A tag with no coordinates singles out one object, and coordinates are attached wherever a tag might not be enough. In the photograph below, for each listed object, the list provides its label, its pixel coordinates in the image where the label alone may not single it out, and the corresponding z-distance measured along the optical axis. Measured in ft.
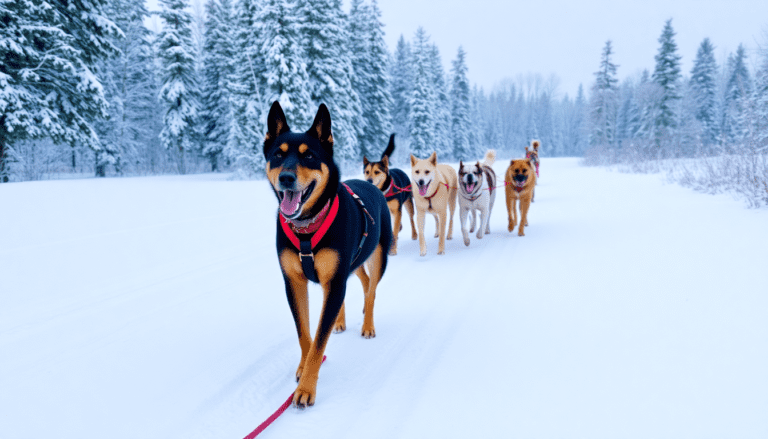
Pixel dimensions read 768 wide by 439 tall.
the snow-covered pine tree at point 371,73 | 96.73
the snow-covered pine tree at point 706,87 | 127.85
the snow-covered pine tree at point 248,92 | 69.10
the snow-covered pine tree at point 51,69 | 38.52
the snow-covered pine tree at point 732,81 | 123.03
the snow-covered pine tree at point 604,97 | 133.90
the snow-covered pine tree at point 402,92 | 125.47
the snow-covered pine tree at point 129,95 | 82.53
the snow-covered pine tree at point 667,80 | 107.55
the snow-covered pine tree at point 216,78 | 89.81
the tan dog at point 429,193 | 18.28
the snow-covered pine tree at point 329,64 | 69.82
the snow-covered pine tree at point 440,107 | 132.57
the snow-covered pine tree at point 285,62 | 62.13
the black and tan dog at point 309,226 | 7.05
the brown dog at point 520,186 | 22.17
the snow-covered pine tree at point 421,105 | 114.62
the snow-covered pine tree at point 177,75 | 82.17
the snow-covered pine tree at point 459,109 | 146.30
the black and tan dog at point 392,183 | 18.44
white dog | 19.74
